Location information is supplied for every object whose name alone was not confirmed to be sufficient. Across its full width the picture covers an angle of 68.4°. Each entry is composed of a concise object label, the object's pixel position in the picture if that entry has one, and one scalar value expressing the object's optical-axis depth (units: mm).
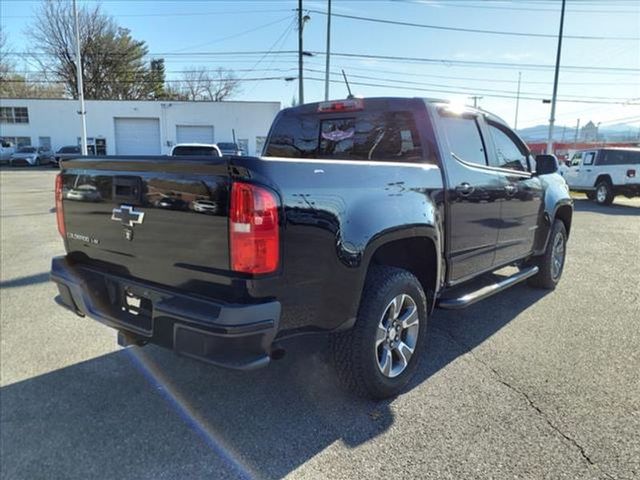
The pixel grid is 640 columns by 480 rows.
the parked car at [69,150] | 35266
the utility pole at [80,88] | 21969
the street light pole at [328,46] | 27255
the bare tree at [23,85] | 48219
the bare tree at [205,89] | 64062
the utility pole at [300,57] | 28625
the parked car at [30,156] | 37375
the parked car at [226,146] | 28103
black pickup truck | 2312
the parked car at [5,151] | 38562
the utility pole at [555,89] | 25125
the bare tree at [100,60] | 46250
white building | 41688
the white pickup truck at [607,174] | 15695
